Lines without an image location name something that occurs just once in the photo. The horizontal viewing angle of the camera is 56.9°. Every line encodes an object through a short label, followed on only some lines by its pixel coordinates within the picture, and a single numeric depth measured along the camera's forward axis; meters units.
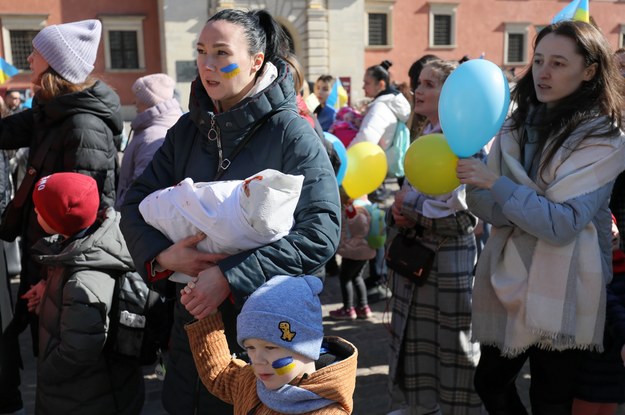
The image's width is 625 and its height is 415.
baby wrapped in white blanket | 1.62
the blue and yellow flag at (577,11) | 3.20
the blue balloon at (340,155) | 4.03
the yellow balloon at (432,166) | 2.68
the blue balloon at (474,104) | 2.43
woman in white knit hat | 3.24
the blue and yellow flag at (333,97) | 7.76
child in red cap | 2.48
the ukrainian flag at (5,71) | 7.70
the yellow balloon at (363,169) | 4.18
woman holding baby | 1.73
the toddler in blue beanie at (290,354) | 1.60
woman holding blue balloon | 2.28
